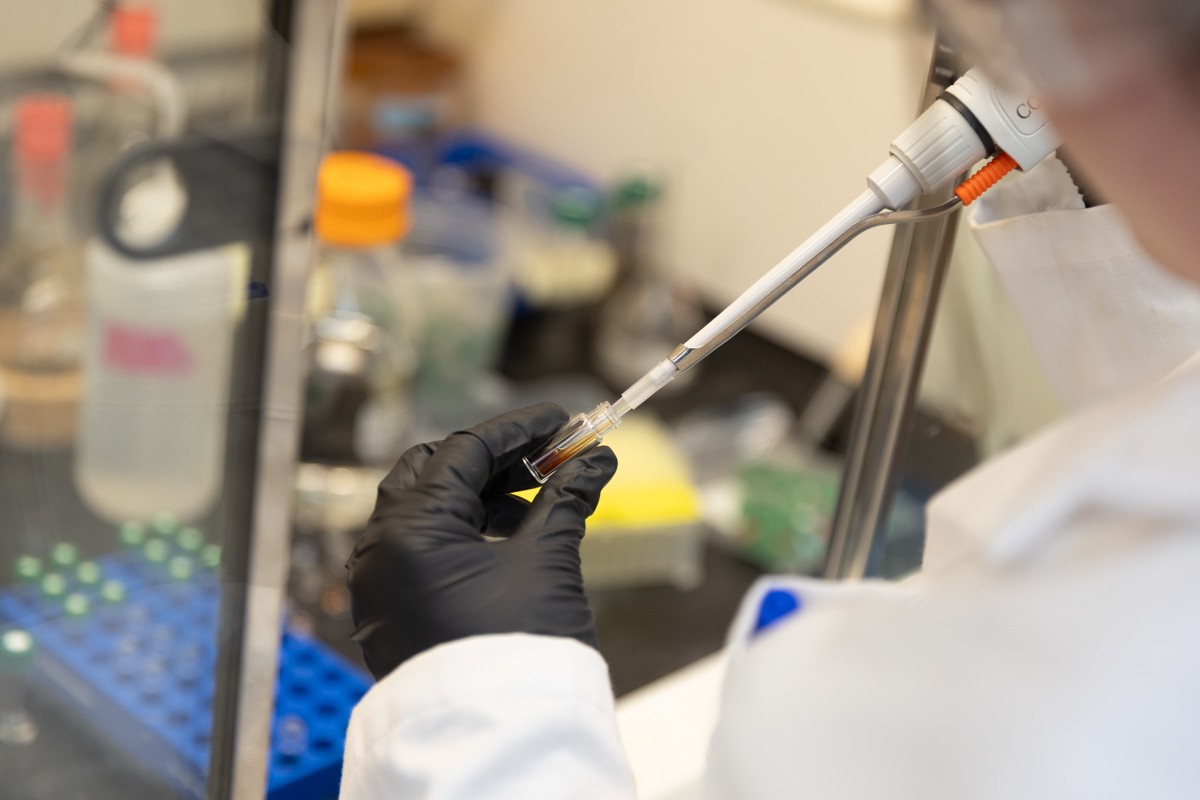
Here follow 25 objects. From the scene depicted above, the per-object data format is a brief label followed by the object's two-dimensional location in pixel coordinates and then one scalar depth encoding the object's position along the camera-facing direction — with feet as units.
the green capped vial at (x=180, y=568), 1.98
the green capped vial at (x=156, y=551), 2.02
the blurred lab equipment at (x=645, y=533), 3.69
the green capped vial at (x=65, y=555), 1.95
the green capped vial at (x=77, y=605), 1.96
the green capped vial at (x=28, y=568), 1.87
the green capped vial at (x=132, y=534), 2.05
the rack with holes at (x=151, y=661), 1.88
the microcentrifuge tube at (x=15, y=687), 1.72
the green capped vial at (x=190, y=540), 1.97
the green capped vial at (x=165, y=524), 2.03
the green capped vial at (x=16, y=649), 1.78
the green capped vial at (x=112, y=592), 2.02
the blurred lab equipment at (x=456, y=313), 4.44
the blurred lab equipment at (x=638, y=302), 4.96
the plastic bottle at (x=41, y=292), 1.76
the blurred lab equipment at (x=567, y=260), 5.06
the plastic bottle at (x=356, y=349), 3.70
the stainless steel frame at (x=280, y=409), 1.62
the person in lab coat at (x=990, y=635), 1.04
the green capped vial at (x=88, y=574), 2.00
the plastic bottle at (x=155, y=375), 1.87
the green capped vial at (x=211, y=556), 1.89
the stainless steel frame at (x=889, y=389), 2.00
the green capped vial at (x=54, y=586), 1.93
